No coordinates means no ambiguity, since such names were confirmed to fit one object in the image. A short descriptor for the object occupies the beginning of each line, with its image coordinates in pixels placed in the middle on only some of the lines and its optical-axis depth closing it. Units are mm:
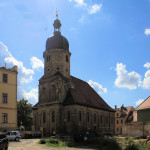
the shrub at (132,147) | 17188
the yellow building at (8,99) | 33312
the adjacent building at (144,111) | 28497
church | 41656
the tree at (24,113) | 56862
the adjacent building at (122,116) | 66300
